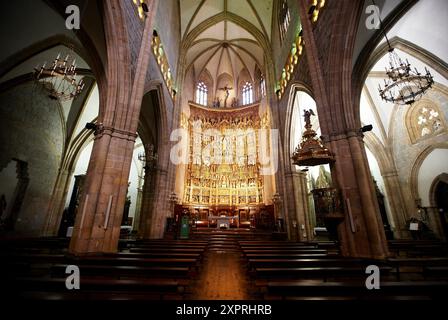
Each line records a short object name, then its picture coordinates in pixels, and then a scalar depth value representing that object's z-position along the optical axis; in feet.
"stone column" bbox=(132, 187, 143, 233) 60.49
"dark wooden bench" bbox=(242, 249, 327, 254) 15.77
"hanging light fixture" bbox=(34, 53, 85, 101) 21.65
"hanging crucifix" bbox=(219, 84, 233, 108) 76.18
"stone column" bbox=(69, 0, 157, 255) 17.76
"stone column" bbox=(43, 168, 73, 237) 40.39
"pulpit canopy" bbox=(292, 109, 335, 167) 19.24
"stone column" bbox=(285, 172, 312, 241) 35.37
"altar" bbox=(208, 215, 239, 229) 50.79
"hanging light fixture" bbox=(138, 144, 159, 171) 34.27
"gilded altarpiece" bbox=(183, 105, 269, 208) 60.44
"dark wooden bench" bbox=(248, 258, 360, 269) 11.26
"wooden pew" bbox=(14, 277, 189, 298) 7.39
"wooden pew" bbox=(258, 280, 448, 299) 7.41
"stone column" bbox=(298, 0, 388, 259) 17.42
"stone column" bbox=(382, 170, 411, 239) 42.27
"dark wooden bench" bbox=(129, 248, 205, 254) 15.72
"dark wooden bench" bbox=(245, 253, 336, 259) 13.83
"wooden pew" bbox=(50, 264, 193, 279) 9.58
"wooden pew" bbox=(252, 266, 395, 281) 9.35
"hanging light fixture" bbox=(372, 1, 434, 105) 22.67
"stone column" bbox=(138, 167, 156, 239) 35.61
